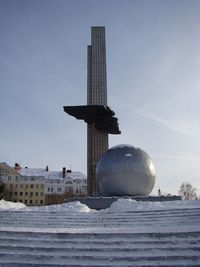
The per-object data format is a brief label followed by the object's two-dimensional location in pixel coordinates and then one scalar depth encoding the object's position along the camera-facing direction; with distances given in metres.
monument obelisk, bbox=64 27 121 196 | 46.84
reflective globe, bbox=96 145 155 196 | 23.58
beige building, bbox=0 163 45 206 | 65.50
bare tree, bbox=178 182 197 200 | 75.09
